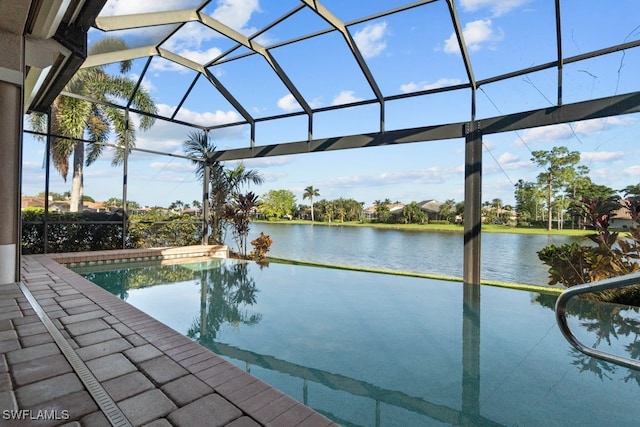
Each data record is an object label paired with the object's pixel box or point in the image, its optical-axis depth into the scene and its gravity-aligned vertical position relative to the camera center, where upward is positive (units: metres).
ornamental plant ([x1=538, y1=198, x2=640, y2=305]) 5.12 -0.59
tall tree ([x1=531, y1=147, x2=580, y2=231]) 6.39 +1.04
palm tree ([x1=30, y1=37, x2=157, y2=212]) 7.99 +2.74
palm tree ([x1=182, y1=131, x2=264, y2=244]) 10.09 +1.27
